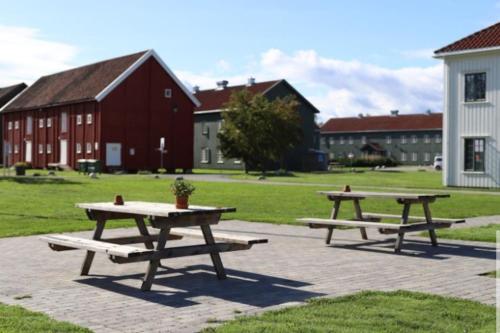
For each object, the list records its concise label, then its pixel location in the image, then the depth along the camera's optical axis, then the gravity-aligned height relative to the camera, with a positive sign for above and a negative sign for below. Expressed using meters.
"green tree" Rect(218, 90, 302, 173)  55.94 +2.85
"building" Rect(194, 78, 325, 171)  70.50 +3.81
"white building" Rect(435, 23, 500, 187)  33.66 +2.80
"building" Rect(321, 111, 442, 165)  103.75 +4.40
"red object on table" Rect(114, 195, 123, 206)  8.78 -0.51
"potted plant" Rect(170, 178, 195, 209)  8.04 -0.38
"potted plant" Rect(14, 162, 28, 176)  42.06 -0.53
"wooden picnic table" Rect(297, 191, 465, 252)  10.94 -0.98
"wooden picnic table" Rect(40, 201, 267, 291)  7.64 -0.99
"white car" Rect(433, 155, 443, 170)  80.68 +0.22
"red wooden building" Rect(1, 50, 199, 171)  52.94 +3.68
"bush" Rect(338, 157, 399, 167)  90.82 +0.30
